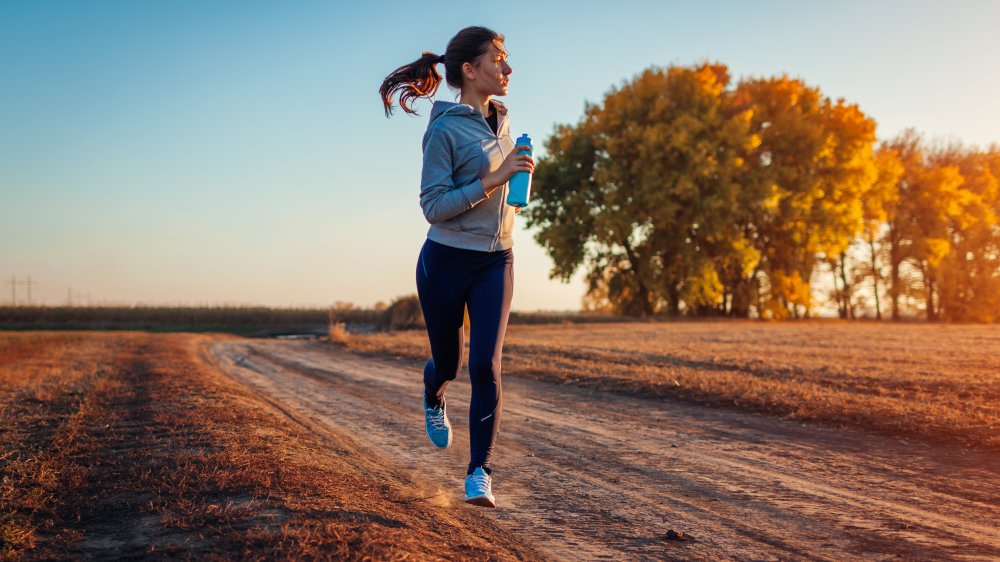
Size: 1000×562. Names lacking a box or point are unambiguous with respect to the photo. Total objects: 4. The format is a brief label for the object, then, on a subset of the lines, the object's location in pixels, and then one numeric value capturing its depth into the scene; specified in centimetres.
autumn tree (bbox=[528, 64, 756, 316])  3177
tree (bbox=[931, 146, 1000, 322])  4078
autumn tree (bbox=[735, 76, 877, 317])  3531
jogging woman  391
